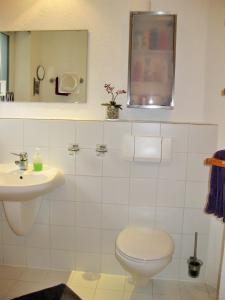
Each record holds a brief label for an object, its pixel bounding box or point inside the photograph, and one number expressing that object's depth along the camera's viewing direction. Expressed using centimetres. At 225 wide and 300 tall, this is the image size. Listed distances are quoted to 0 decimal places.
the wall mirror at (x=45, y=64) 215
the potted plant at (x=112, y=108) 208
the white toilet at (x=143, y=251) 162
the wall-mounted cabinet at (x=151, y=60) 206
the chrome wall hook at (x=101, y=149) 208
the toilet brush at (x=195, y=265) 210
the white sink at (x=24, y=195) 174
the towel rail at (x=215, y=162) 147
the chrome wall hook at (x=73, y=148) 209
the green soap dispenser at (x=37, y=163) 201
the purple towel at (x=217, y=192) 152
